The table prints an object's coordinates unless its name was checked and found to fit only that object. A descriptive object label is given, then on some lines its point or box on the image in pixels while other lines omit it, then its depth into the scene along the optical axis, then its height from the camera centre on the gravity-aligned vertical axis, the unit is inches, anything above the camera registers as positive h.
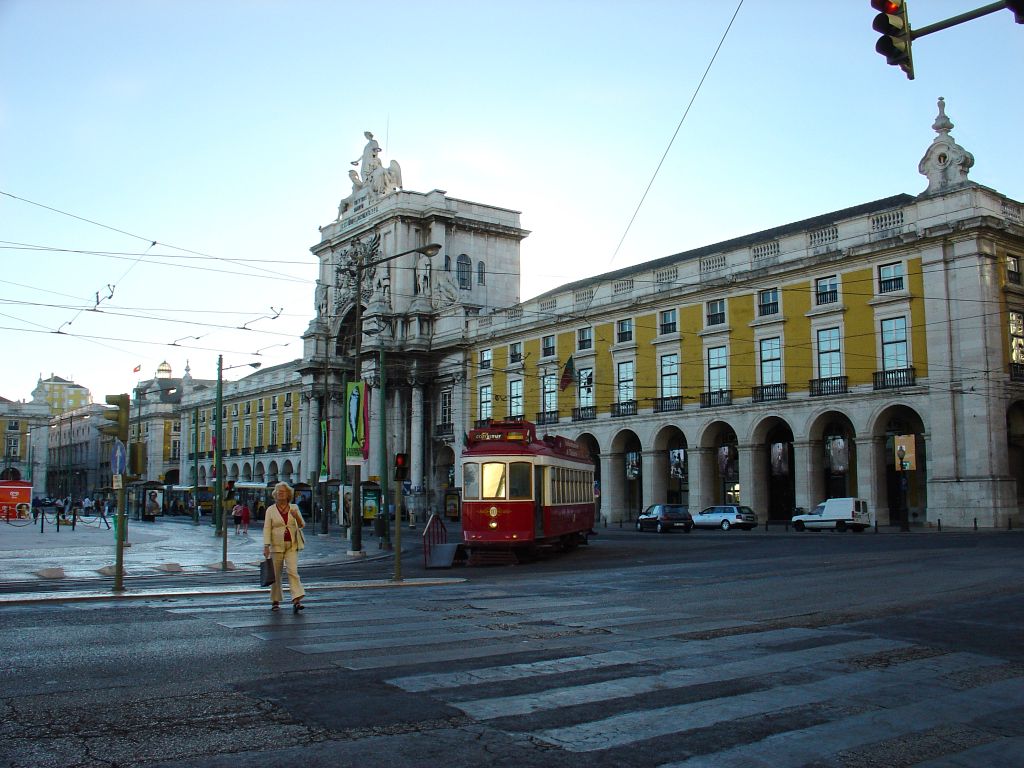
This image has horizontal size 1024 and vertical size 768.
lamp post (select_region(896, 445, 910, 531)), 1450.2 -42.5
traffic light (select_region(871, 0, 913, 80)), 383.9 +174.2
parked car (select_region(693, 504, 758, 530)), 1716.3 -98.7
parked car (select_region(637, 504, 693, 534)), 1695.4 -95.3
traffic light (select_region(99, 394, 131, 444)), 608.7 +36.9
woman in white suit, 483.5 -33.4
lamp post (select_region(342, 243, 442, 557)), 1096.8 -13.9
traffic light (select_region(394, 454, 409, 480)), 753.6 +2.5
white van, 1546.5 -89.4
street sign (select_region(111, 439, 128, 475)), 643.5 +11.4
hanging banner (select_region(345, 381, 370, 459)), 1238.9 +63.9
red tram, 925.2 -19.7
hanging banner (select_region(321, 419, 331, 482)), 1597.2 +13.2
